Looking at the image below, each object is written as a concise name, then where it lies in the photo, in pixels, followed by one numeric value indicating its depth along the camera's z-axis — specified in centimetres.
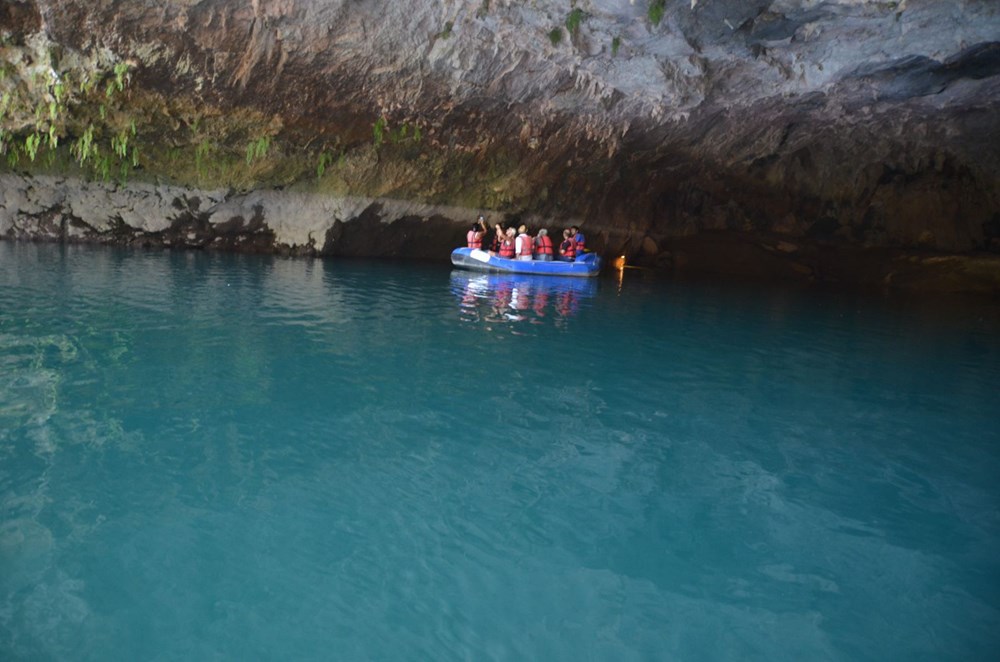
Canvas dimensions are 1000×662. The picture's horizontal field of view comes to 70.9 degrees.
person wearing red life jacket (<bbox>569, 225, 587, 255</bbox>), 1962
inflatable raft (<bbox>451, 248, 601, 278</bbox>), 1812
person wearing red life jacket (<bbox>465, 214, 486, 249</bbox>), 1895
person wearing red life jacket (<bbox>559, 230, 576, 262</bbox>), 1941
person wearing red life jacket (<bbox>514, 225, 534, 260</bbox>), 1858
